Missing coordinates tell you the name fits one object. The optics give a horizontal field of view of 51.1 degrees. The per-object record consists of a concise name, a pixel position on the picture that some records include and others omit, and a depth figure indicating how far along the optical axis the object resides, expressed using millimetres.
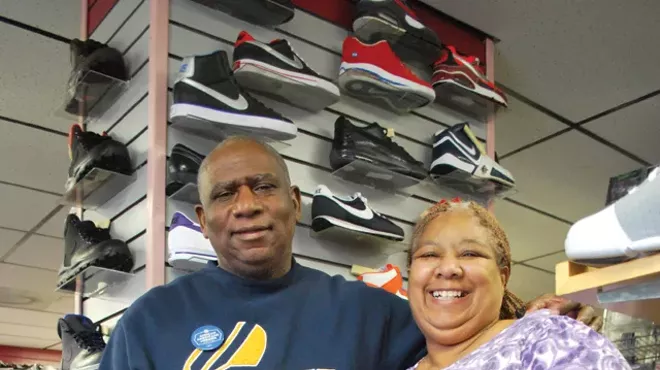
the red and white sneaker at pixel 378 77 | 2328
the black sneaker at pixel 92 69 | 2151
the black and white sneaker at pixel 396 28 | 2426
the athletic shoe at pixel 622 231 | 1018
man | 1312
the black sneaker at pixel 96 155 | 2064
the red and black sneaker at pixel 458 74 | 2594
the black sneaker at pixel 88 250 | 1996
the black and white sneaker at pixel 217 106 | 1950
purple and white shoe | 1849
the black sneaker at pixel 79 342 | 1975
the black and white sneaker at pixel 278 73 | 2082
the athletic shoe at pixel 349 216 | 2182
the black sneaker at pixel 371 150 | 2262
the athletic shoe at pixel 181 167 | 1886
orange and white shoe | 2203
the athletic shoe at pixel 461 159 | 2525
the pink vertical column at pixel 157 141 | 1909
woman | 1117
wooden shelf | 1074
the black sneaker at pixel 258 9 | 2172
